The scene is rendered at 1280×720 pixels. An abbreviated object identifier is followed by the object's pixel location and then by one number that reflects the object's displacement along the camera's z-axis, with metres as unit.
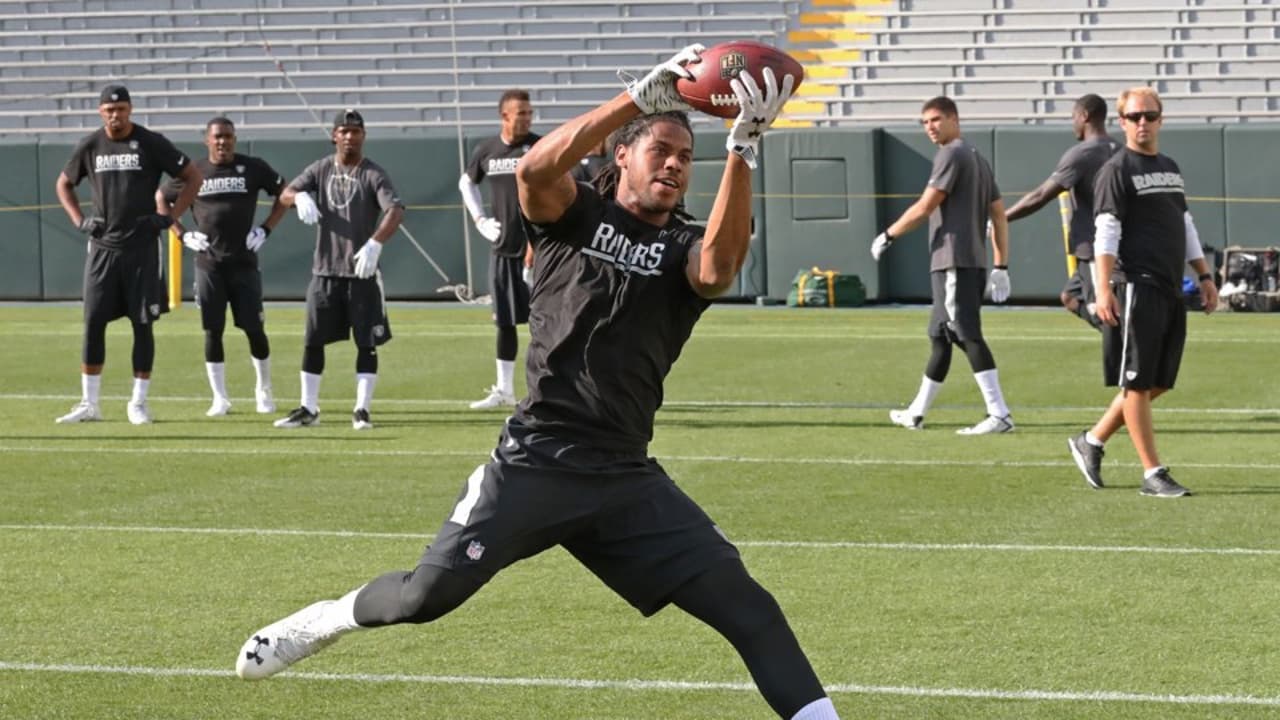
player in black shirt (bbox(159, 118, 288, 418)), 14.52
